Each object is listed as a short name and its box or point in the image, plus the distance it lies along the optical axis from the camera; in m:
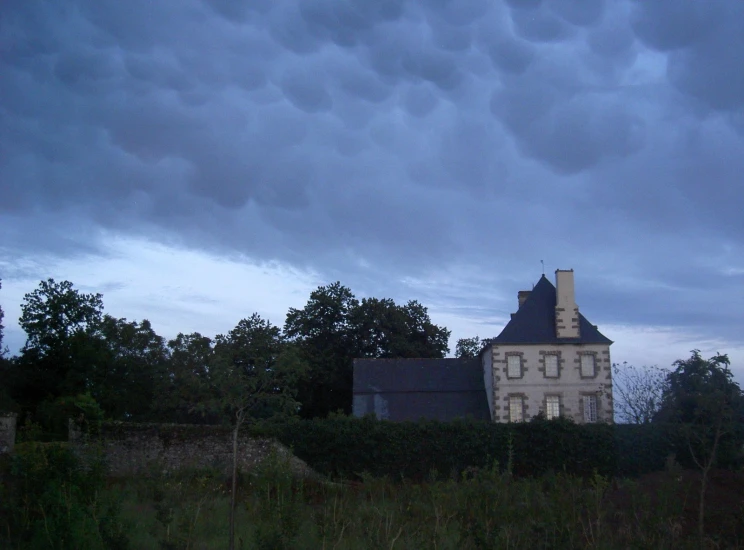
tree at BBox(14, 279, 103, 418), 39.62
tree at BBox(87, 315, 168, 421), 39.69
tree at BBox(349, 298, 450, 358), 45.28
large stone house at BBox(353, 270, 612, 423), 35.91
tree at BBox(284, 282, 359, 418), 43.56
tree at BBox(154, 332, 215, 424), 37.56
